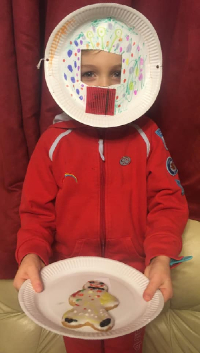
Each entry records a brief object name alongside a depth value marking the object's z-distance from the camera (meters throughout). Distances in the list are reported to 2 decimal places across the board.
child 0.83
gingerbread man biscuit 0.76
